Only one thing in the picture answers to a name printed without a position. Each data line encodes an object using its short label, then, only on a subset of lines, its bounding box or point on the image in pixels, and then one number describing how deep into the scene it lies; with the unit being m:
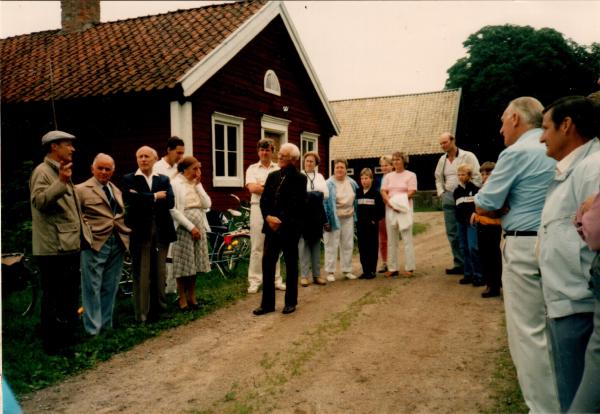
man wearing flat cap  4.64
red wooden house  10.96
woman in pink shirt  7.80
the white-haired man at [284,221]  6.02
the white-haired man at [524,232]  3.09
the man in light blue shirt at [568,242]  2.53
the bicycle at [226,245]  8.39
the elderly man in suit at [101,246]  5.37
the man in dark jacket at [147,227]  5.70
